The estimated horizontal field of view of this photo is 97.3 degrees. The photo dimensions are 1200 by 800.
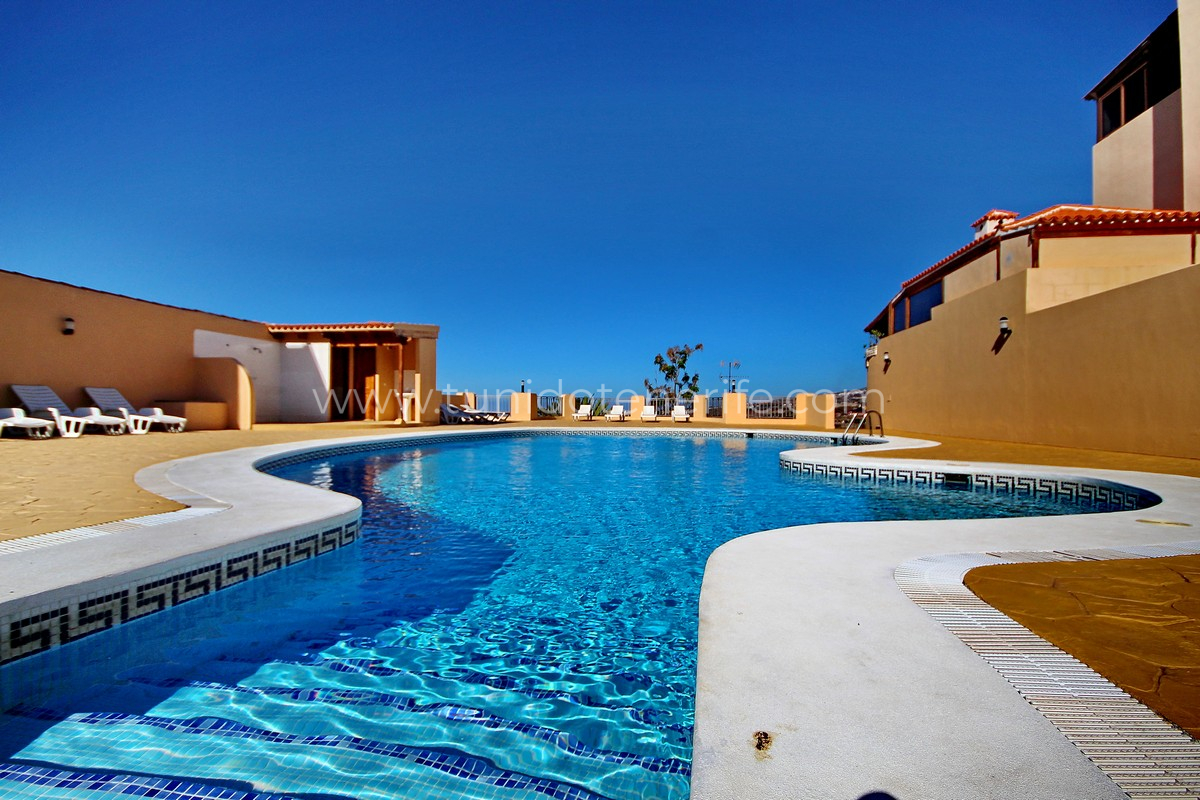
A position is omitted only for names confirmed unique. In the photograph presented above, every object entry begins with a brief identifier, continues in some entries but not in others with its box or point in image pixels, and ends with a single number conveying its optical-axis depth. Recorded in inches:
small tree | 1444.4
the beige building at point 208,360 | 425.7
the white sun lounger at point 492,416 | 797.7
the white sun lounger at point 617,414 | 816.9
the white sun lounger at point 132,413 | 449.1
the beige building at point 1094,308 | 311.1
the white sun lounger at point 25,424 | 372.8
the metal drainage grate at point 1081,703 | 46.4
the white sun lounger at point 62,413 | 400.2
